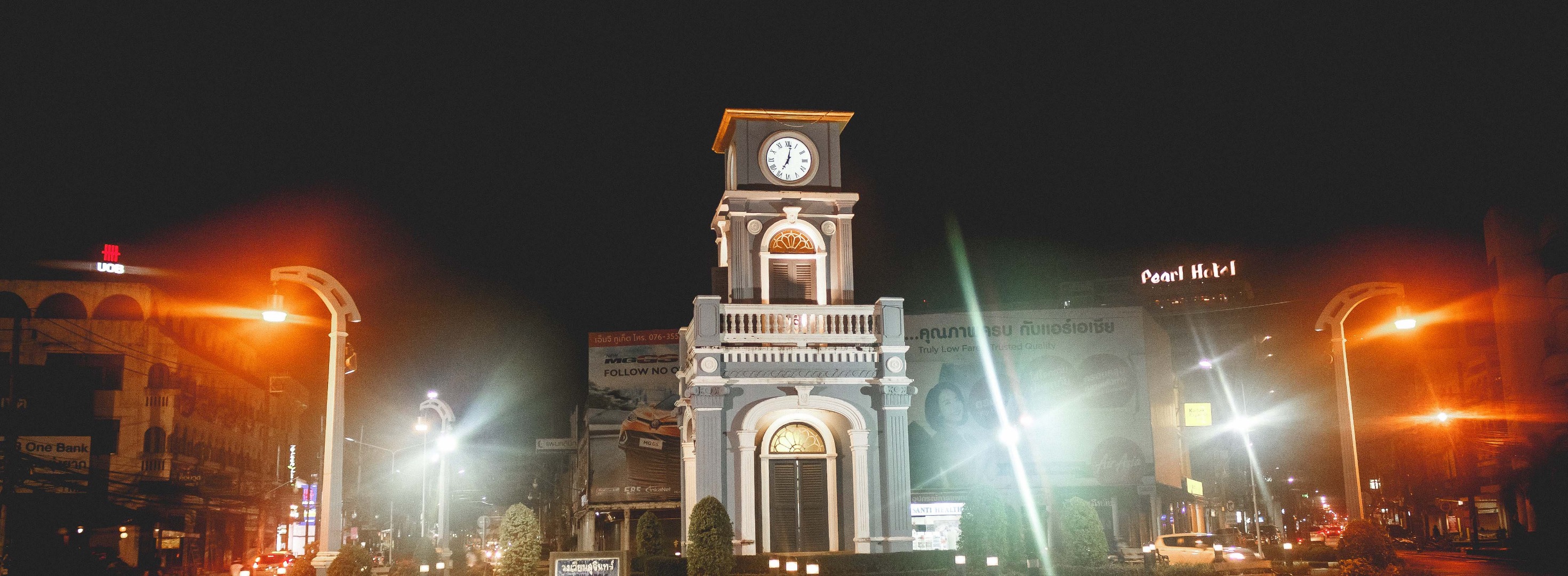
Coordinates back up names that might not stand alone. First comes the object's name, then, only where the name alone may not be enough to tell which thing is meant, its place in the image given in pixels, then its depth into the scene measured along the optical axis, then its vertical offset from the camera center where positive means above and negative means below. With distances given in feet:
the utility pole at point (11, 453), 112.68 +5.09
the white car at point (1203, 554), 98.27 -6.87
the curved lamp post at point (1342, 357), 78.59 +8.40
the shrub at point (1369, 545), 76.54 -4.46
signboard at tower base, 72.18 -4.45
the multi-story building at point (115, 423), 168.66 +12.27
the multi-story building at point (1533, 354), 163.63 +17.67
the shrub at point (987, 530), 81.20 -3.14
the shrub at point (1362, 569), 75.25 -6.00
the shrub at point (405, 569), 94.43 -5.91
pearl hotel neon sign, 408.77 +76.65
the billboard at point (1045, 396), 163.12 +12.37
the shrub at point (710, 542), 78.48 -3.55
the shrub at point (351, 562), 72.64 -4.11
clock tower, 99.40 +23.67
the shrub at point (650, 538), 85.87 -3.43
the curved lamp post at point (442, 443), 112.16 +5.11
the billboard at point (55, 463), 166.91 +5.85
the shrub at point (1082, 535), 81.51 -3.74
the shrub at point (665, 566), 81.00 -5.22
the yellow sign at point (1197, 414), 191.01 +10.94
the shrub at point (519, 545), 82.43 -3.58
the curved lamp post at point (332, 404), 63.41 +5.29
